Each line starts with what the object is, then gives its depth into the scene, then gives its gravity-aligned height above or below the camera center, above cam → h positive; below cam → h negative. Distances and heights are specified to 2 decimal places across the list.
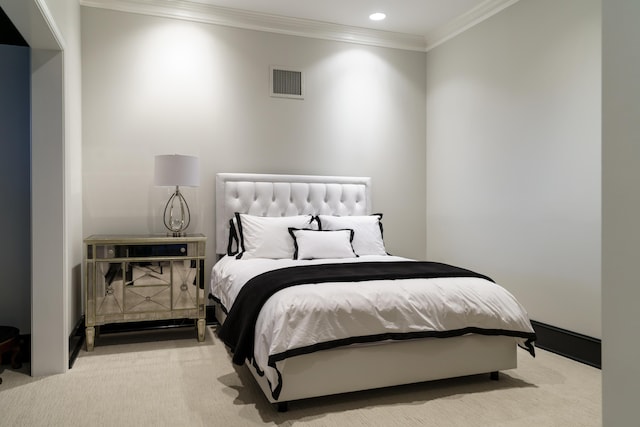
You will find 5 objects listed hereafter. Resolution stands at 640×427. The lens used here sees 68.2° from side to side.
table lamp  4.02 +0.29
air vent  4.84 +1.27
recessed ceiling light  4.72 +1.91
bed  2.55 -0.69
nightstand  3.71 -0.60
